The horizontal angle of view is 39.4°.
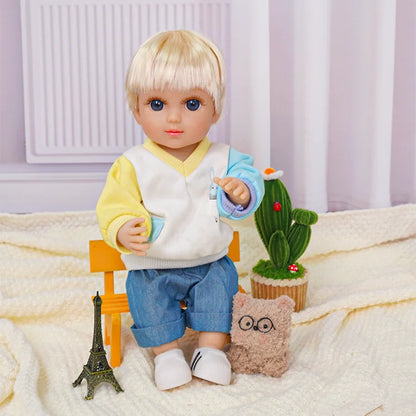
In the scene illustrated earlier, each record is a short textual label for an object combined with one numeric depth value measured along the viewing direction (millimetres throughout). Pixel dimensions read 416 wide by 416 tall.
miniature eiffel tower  935
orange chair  1062
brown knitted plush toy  982
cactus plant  1252
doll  981
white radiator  1631
